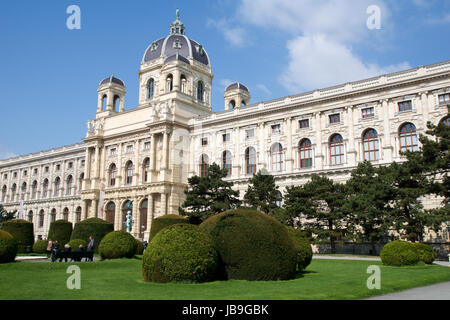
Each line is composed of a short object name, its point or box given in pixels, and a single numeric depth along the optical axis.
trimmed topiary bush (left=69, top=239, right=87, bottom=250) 29.37
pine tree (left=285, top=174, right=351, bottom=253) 32.09
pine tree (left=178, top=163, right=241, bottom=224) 37.62
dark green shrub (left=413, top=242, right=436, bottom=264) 21.91
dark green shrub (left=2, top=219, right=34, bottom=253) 33.73
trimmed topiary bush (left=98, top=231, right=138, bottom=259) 25.00
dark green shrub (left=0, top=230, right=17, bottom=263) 21.28
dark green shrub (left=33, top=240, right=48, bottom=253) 34.84
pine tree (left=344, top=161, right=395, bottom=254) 28.05
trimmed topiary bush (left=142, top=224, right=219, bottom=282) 13.52
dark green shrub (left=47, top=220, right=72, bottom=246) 35.75
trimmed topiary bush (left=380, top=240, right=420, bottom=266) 21.05
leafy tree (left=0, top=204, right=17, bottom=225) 60.25
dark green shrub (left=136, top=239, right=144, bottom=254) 30.67
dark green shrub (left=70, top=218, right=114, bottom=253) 32.34
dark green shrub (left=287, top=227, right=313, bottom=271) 18.09
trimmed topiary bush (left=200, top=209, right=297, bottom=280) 14.62
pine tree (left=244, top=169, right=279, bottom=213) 36.34
